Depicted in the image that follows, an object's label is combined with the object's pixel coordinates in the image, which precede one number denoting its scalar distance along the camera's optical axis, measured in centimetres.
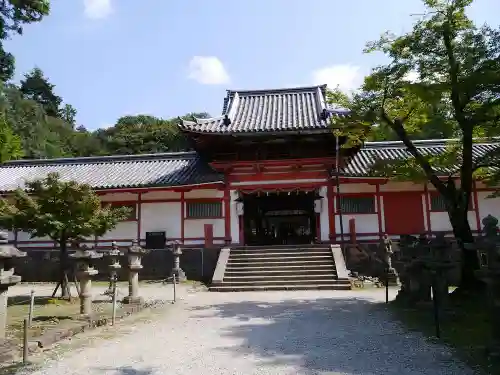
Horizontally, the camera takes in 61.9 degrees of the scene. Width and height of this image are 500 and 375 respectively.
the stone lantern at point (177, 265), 1681
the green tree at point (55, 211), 1171
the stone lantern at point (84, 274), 915
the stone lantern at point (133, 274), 1134
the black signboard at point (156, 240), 1975
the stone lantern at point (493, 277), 530
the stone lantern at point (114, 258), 1096
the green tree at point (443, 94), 905
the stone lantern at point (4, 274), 593
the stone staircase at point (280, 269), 1456
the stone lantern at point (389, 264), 1510
